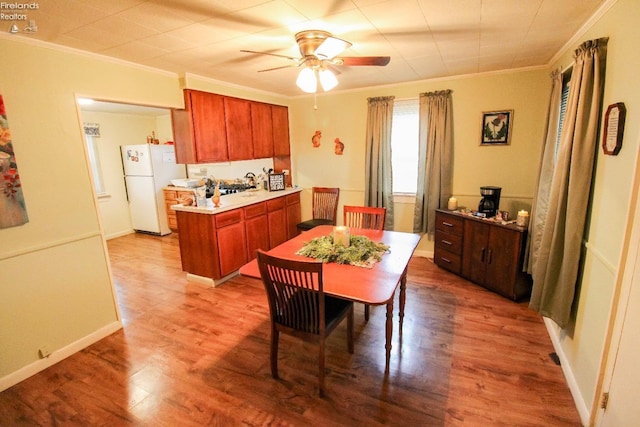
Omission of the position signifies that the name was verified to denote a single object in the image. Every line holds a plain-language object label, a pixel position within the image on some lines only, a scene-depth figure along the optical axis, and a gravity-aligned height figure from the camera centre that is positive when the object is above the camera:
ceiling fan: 1.97 +0.67
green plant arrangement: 2.02 -0.68
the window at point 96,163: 5.14 +0.01
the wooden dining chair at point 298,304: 1.65 -0.89
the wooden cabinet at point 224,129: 3.26 +0.40
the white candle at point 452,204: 3.59 -0.60
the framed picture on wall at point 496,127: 3.40 +0.31
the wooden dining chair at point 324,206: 4.20 -0.70
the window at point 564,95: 2.48 +0.49
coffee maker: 3.18 -0.50
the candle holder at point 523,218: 2.79 -0.62
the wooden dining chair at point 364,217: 2.86 -0.60
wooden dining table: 1.62 -0.73
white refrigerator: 5.28 -0.33
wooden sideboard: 2.85 -1.04
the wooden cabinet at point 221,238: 3.30 -0.93
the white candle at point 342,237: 2.22 -0.60
